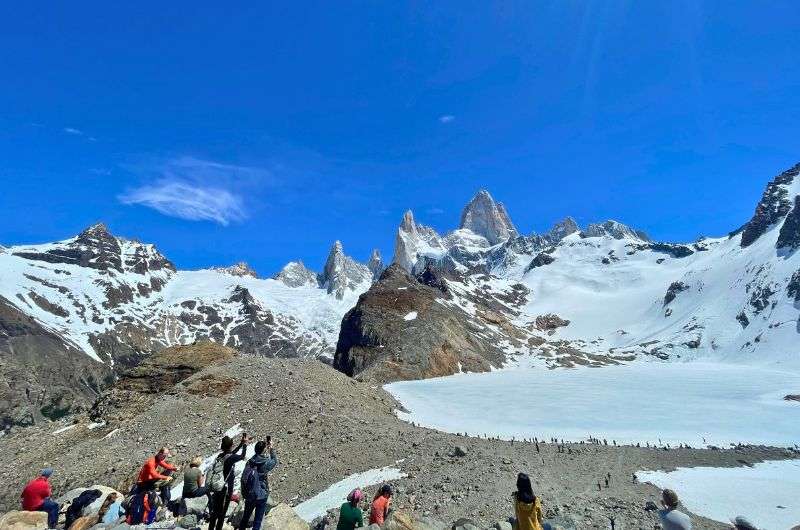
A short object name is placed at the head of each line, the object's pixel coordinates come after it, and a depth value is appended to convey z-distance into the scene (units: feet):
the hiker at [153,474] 49.49
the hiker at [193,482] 49.43
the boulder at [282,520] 42.75
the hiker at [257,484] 40.14
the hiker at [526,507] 33.65
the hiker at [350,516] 42.09
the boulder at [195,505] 52.95
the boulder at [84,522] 50.90
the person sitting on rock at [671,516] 30.42
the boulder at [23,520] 44.09
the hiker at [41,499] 48.16
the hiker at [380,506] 44.73
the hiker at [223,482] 40.45
